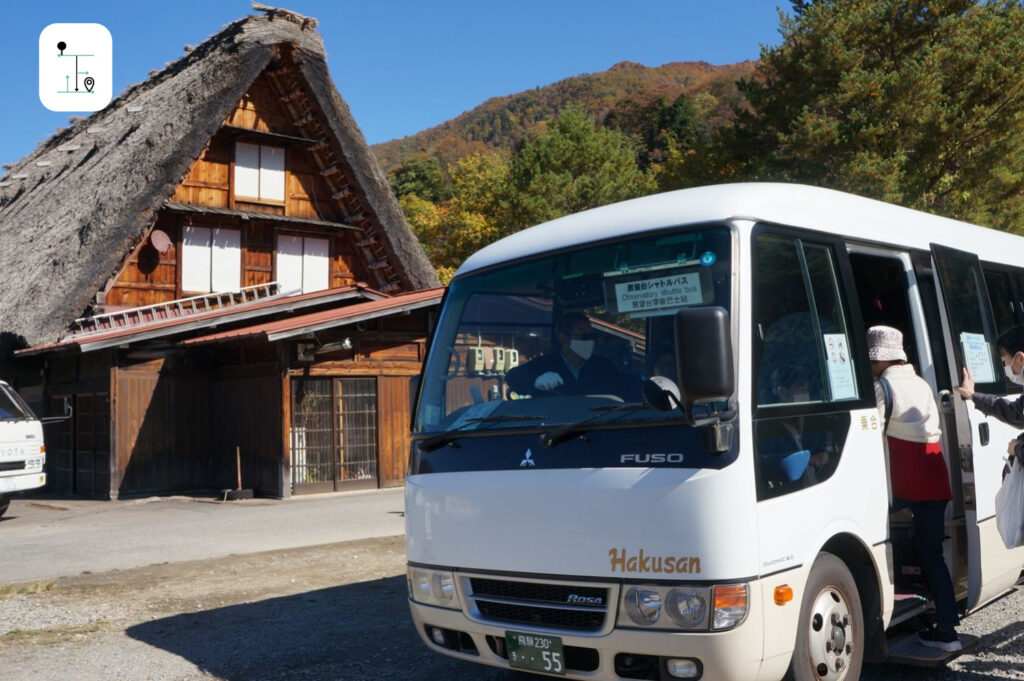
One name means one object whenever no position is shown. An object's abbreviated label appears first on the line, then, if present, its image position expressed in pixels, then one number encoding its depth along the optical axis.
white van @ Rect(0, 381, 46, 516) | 12.38
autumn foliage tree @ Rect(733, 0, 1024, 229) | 22.73
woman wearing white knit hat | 4.64
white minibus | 3.56
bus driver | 4.02
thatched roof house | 17.41
